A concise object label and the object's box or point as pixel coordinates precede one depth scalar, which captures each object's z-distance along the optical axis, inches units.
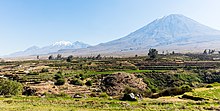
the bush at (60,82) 3159.5
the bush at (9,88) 2106.3
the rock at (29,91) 2571.4
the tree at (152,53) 6100.4
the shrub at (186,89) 1606.8
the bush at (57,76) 3508.9
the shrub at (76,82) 3176.9
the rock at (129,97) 1319.3
